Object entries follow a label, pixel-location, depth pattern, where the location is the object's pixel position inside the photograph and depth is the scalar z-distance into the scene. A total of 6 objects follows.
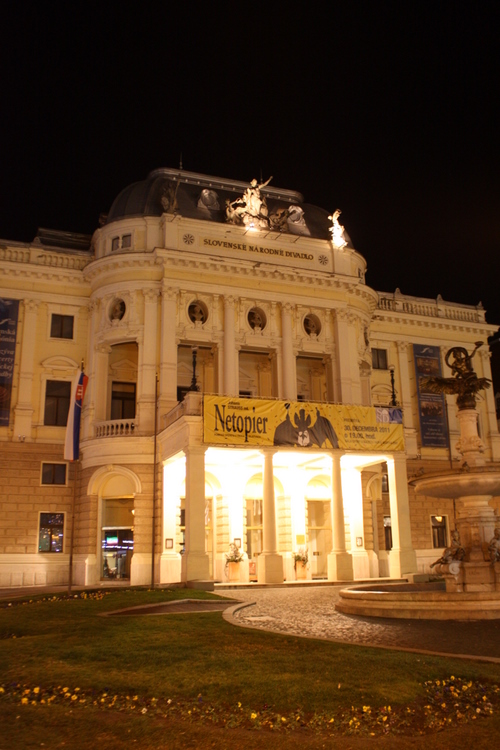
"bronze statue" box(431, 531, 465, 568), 17.62
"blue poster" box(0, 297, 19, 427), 34.38
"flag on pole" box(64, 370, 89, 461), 25.14
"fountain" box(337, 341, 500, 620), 15.61
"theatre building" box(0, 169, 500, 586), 31.23
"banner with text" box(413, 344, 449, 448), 43.34
